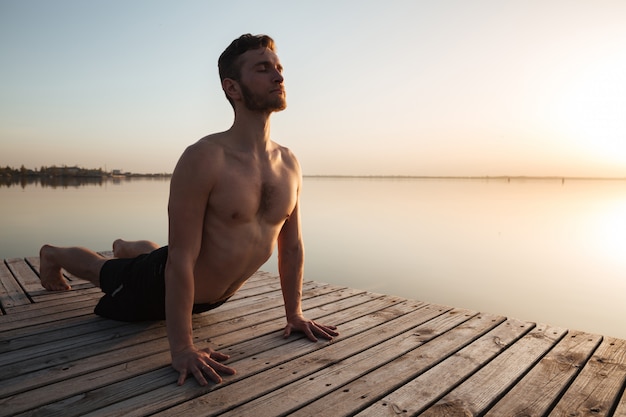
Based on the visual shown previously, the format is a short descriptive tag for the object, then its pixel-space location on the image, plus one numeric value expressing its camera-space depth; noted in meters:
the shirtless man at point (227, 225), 2.33
